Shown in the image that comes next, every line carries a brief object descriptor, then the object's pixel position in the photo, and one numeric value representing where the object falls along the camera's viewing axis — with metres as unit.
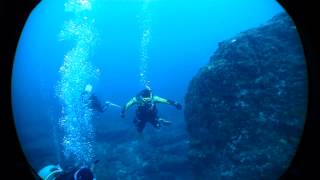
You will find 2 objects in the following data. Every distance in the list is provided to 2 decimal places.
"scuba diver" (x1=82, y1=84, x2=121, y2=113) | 12.13
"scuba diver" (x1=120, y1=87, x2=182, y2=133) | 9.52
